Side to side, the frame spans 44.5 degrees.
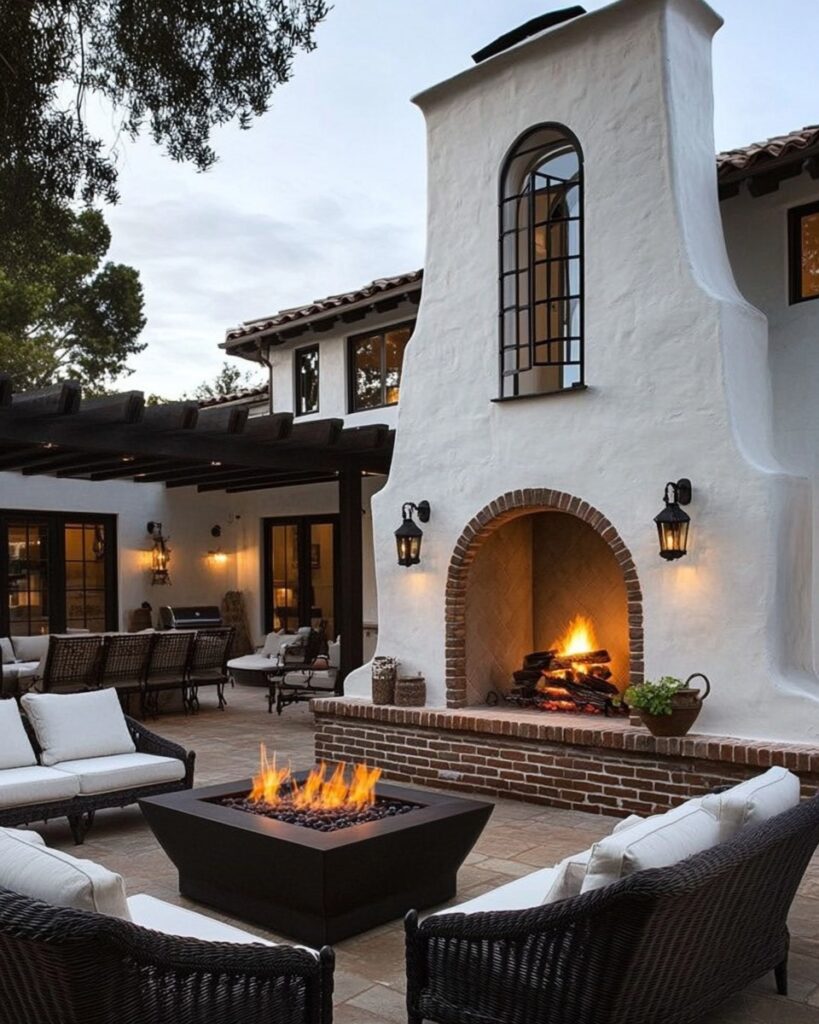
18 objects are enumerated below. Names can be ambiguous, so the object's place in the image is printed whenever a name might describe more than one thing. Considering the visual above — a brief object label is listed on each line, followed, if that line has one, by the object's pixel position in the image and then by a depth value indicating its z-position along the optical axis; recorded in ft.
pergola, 28.60
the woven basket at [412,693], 27.99
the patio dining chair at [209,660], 40.42
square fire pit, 15.51
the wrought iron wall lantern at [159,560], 53.62
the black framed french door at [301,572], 50.78
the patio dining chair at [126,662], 37.32
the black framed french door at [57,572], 49.03
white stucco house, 22.71
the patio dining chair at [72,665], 35.65
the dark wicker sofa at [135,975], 8.88
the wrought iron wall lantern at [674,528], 22.58
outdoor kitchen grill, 52.47
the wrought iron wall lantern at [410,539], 28.17
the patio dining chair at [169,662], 38.88
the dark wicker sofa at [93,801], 20.47
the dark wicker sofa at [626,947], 10.19
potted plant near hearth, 21.88
